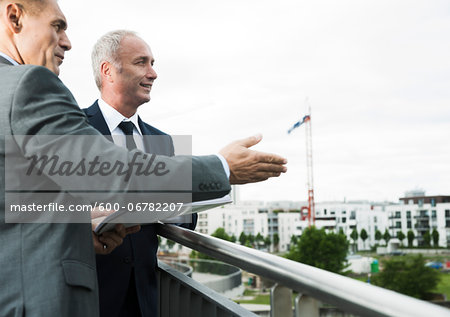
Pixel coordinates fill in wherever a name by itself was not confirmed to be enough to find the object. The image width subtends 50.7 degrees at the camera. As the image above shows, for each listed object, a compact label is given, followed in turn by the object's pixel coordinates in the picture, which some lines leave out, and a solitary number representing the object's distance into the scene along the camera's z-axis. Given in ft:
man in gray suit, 3.39
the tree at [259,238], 327.47
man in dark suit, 6.13
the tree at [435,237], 320.74
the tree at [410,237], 328.51
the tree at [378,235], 343.26
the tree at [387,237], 335.26
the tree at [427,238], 324.54
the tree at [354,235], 332.60
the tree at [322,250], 214.07
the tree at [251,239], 319.88
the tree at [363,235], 340.59
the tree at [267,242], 330.05
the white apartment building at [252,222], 344.49
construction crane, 277.03
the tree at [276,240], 341.82
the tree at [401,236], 331.36
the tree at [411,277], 198.52
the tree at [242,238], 318.94
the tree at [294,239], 306.55
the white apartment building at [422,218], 325.01
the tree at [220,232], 280.92
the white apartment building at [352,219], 340.59
